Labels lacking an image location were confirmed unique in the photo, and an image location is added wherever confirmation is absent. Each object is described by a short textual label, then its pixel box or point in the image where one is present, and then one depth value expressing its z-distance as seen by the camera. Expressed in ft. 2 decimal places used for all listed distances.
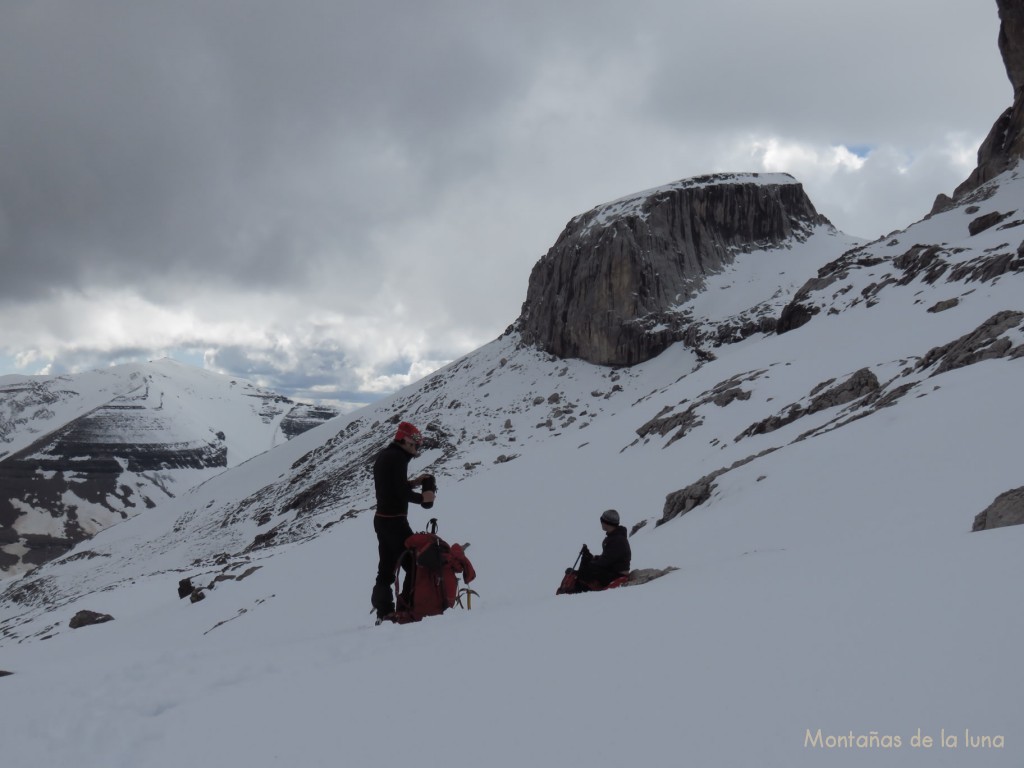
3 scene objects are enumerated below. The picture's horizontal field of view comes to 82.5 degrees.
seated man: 25.80
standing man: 24.41
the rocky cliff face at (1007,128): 131.34
